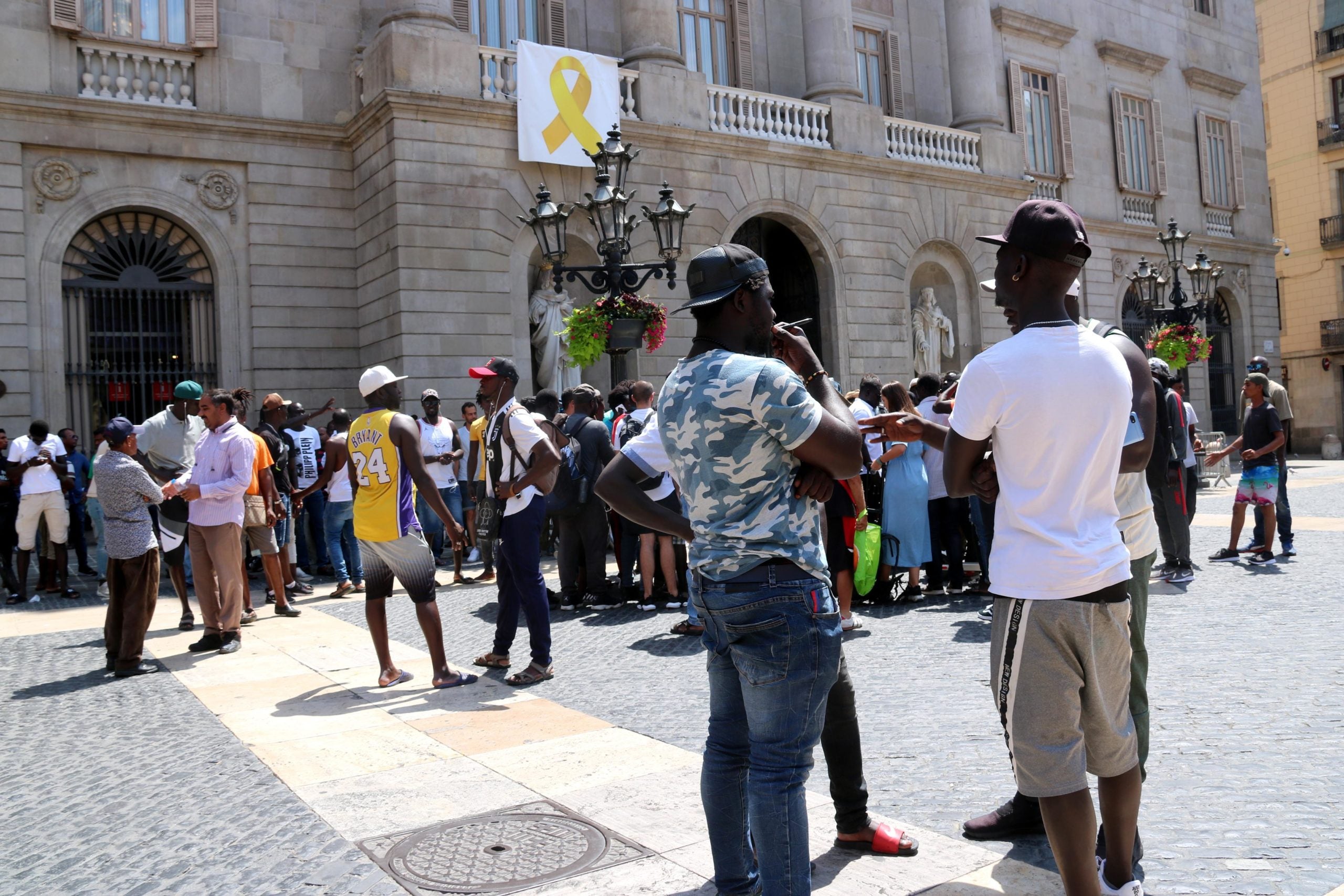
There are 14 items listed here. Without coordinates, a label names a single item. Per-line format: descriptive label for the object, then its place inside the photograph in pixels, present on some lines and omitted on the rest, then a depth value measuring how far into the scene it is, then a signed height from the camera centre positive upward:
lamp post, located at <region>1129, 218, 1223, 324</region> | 22.61 +3.78
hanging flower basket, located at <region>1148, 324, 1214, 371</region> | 22.28 +2.40
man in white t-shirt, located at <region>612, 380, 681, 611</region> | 9.66 -0.42
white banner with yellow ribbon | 16.72 +6.27
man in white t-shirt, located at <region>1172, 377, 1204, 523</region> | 10.86 -0.15
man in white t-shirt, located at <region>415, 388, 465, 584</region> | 12.87 +0.56
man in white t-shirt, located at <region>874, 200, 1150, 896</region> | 2.89 -0.22
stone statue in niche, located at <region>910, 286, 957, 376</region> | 22.09 +3.00
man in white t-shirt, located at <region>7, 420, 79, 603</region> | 11.78 +0.29
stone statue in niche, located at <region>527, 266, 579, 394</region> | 17.09 +2.54
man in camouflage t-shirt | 2.98 -0.17
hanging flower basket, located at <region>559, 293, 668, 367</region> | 12.51 +2.04
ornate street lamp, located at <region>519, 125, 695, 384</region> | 12.65 +3.21
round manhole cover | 3.70 -1.29
